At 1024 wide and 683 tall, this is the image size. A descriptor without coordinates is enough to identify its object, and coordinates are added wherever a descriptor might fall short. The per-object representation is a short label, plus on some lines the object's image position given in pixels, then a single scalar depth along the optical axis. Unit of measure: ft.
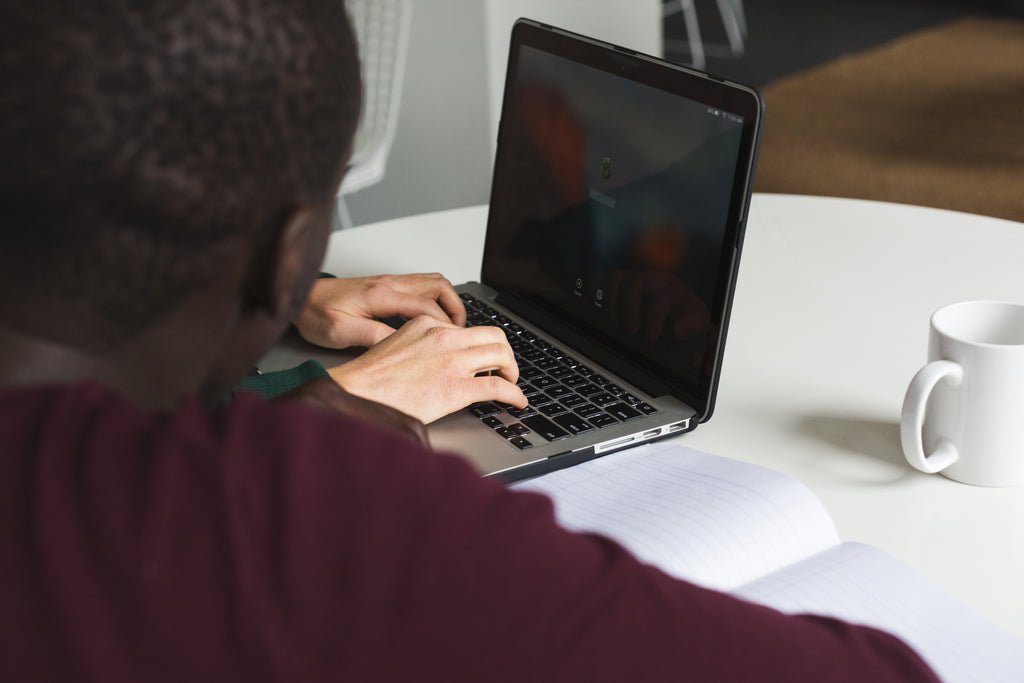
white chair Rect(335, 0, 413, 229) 9.83
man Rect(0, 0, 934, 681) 3.28
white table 4.81
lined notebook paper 4.54
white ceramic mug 4.86
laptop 5.08
